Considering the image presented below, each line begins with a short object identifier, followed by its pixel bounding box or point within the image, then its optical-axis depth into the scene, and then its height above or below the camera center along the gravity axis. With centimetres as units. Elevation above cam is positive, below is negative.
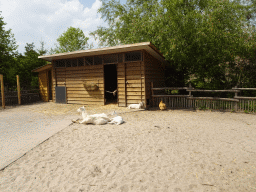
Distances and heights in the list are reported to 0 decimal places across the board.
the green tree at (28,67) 1934 +233
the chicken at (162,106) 989 -104
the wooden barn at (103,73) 1020 +93
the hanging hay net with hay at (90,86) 1144 +12
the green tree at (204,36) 973 +280
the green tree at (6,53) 1825 +379
